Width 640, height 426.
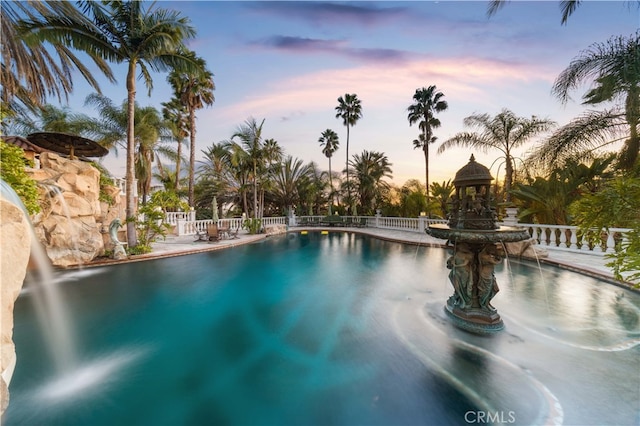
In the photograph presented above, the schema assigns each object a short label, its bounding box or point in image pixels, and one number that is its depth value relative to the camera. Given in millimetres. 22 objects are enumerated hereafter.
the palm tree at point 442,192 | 16953
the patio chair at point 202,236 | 14970
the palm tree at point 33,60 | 7672
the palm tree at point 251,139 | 19016
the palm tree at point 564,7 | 7053
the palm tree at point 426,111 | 22438
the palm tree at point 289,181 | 24609
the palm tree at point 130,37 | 9445
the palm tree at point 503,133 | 16516
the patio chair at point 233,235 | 16323
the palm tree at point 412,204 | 17859
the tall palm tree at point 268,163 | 19688
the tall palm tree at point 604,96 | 6895
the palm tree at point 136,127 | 18688
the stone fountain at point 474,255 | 4488
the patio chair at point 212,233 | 14859
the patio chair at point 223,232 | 15325
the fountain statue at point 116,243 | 10086
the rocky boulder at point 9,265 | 1942
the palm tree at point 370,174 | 23172
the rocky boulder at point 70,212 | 8781
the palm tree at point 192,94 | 18500
